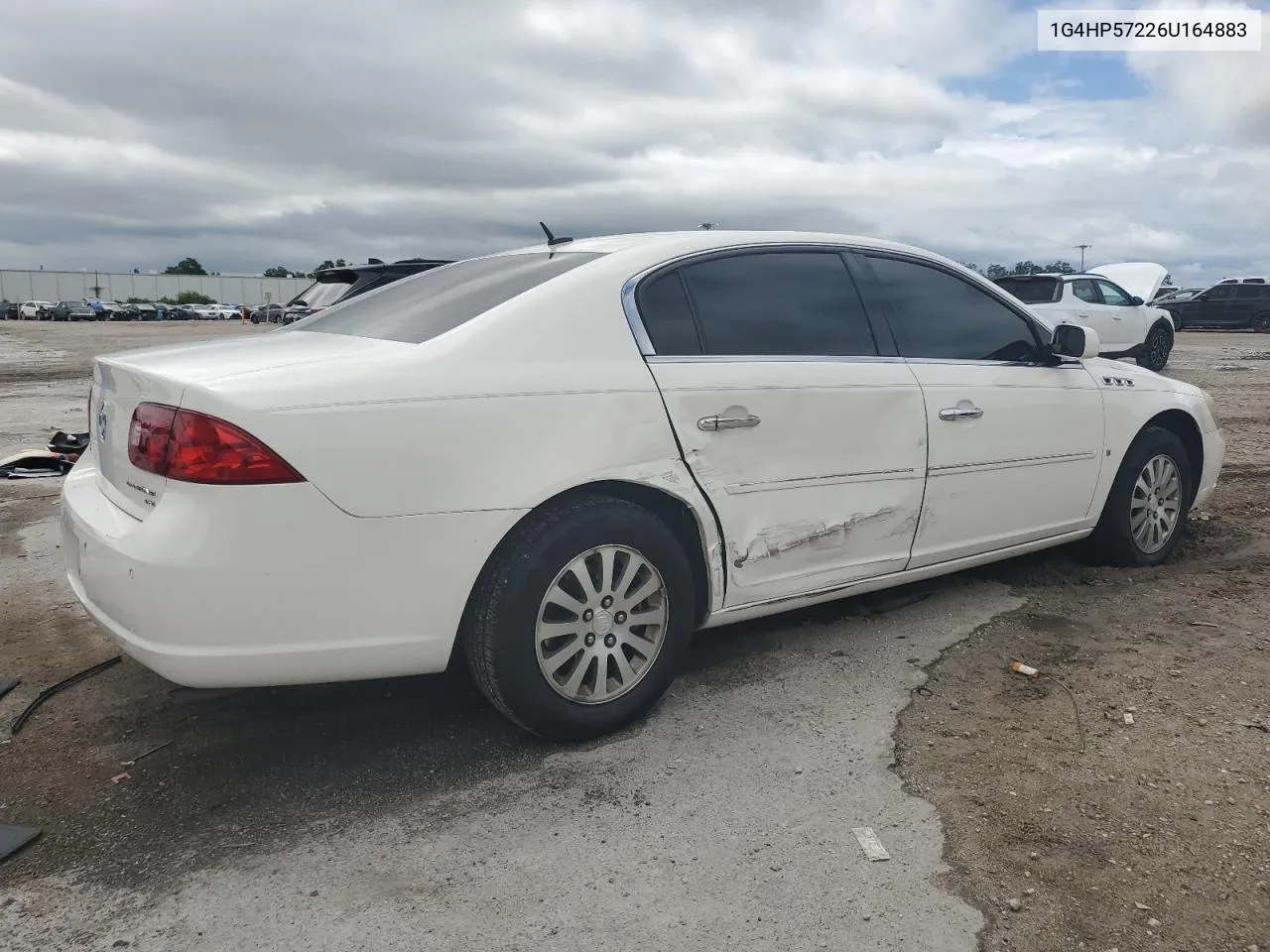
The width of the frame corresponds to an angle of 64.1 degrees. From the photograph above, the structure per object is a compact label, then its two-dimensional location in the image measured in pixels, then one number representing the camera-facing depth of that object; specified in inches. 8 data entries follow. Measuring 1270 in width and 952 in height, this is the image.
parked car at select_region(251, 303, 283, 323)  1804.9
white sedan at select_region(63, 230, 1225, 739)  102.1
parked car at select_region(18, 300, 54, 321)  2623.0
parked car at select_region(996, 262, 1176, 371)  584.1
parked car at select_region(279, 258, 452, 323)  398.0
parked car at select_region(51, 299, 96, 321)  2517.2
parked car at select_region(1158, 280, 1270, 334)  1165.1
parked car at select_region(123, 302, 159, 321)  2849.4
